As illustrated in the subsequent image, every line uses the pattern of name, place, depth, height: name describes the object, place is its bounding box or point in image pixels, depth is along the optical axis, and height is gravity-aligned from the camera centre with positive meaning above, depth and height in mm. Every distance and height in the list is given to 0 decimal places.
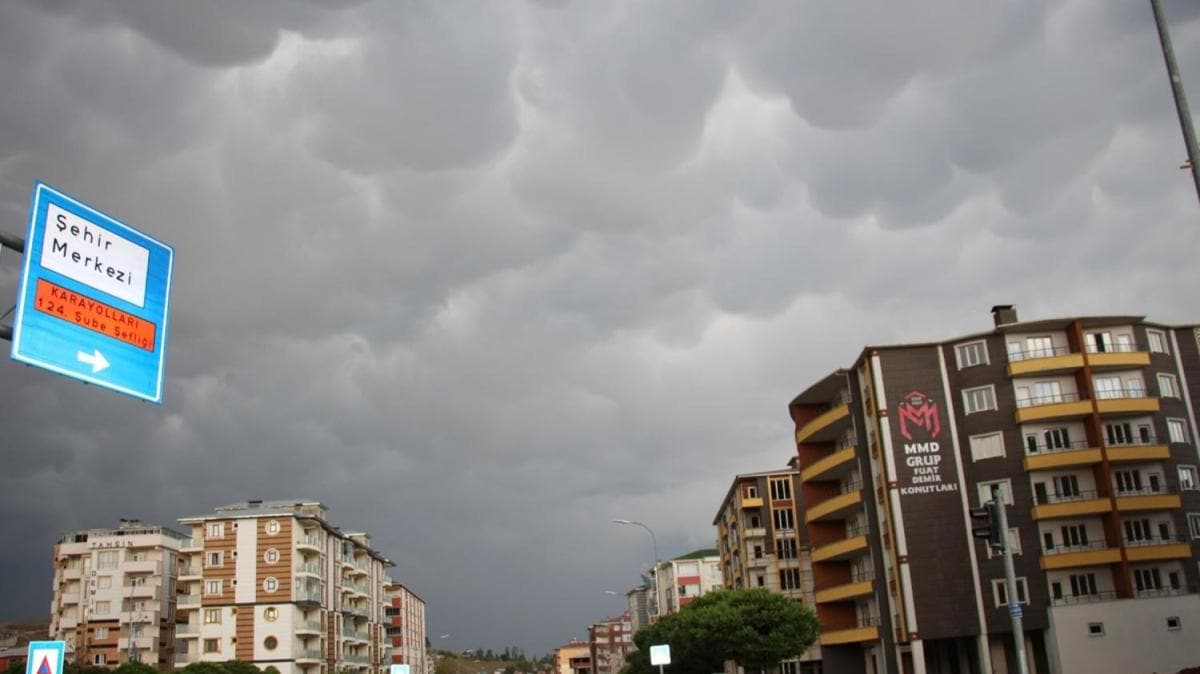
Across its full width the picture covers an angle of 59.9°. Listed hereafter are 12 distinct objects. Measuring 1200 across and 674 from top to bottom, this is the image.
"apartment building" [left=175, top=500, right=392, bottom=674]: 101938 +9702
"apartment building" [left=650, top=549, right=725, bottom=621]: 142125 +11682
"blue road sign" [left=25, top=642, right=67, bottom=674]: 13828 +578
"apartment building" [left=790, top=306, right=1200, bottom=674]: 61188 +9027
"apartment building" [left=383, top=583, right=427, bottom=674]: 163875 +8709
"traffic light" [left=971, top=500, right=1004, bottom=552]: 22312 +2565
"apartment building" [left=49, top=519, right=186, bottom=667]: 109375 +10347
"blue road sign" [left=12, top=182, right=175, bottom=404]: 14547 +5678
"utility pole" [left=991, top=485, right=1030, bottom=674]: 23812 +883
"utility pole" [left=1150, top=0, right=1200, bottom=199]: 16750 +8745
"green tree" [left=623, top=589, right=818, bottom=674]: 68375 +2122
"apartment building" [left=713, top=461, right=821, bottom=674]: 100562 +11543
